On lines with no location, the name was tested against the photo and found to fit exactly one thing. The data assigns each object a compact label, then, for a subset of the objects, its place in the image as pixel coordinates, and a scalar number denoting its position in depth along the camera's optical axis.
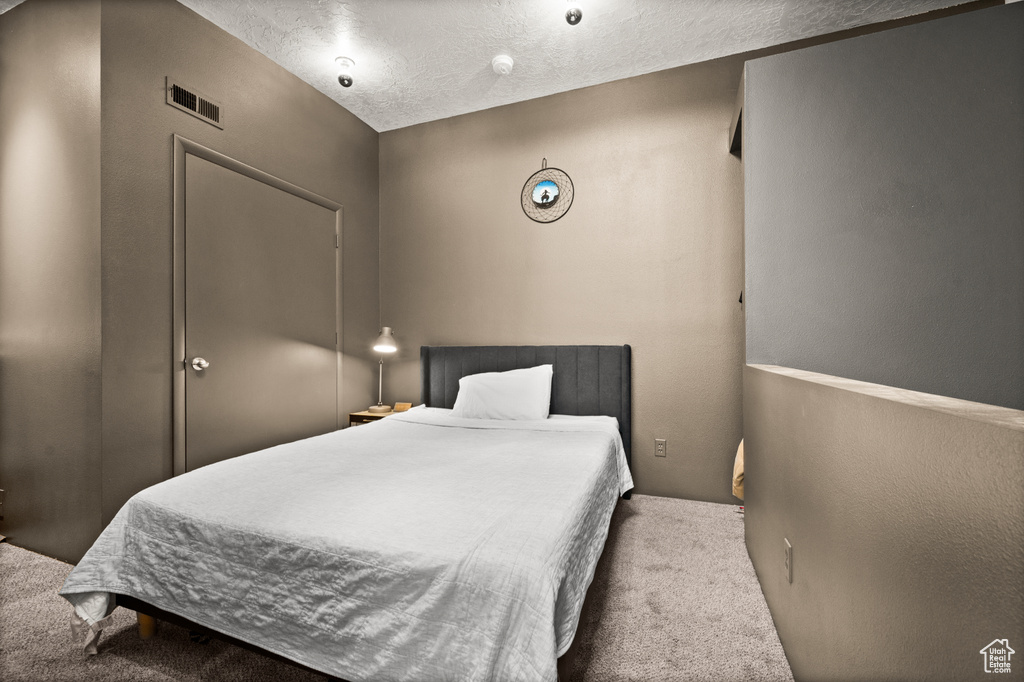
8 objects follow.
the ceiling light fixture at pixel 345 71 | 2.91
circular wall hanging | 3.27
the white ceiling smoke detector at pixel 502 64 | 2.85
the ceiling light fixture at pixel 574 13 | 2.39
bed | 1.00
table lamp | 3.40
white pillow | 2.88
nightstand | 3.35
